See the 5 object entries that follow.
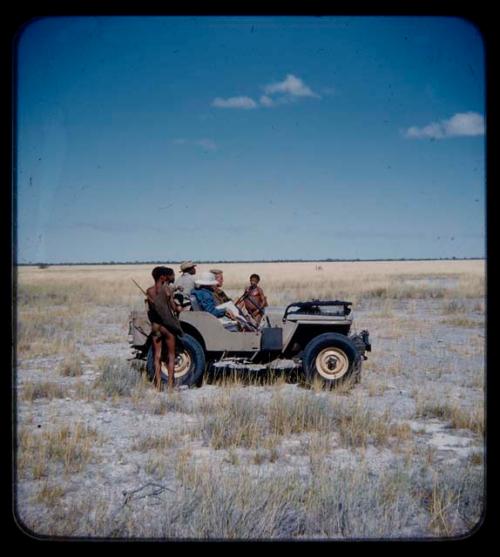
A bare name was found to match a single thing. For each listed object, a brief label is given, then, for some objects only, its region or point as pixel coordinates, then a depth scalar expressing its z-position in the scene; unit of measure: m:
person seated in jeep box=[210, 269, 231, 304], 8.44
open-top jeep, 7.93
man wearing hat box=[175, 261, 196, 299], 8.64
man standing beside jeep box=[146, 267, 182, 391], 7.66
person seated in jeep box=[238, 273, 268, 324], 9.36
